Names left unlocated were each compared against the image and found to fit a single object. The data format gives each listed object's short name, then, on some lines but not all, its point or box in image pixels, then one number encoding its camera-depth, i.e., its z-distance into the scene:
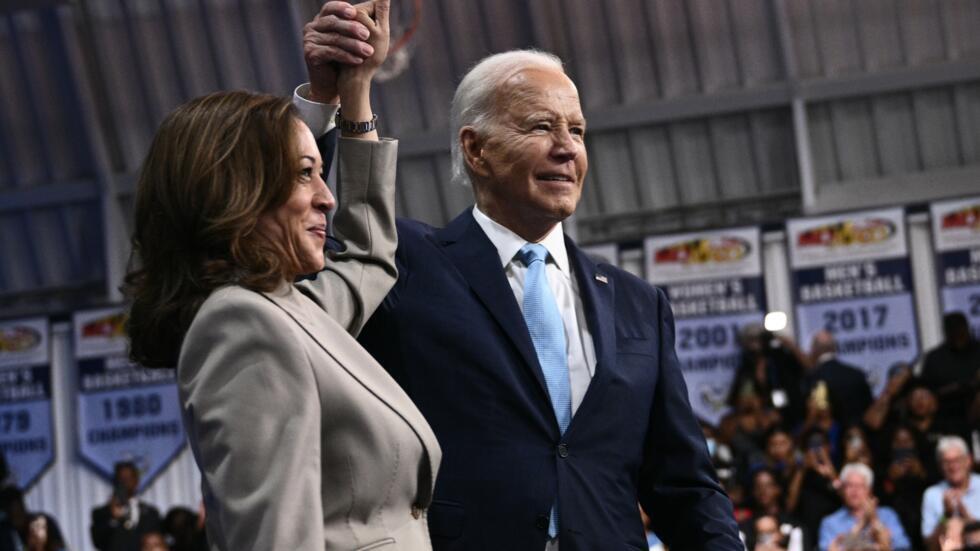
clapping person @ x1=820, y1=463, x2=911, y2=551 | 8.25
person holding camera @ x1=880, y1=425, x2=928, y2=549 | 8.50
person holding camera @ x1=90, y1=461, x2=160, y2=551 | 10.27
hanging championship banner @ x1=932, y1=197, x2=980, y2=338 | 11.59
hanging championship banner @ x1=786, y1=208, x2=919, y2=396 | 11.70
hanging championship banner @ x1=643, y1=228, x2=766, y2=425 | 11.98
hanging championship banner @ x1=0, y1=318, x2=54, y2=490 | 13.23
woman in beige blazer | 1.85
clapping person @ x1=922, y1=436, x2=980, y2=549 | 8.15
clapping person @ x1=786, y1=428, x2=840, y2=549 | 8.81
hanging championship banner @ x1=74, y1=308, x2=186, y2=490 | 13.03
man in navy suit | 2.66
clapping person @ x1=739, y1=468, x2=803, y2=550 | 8.35
